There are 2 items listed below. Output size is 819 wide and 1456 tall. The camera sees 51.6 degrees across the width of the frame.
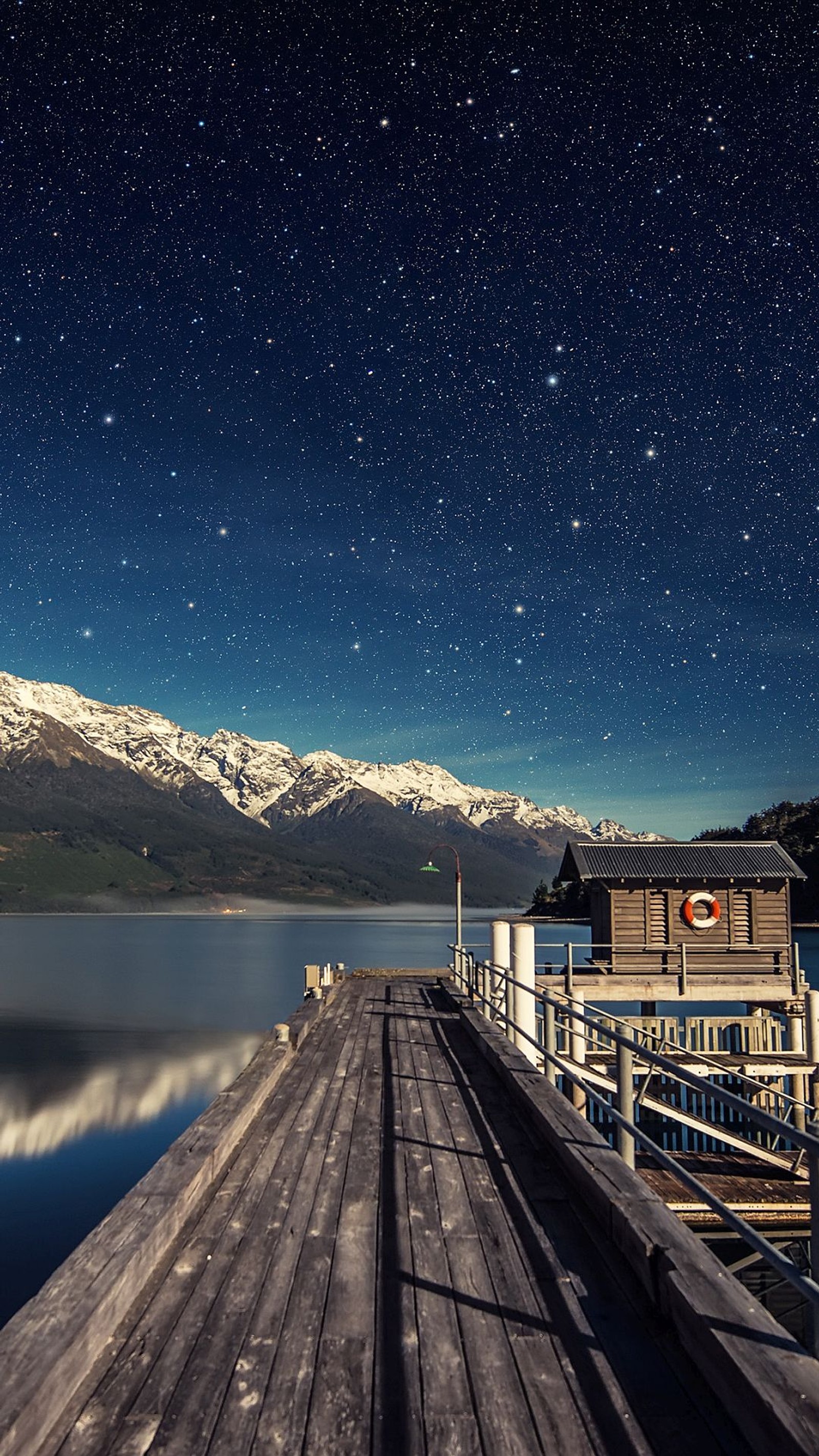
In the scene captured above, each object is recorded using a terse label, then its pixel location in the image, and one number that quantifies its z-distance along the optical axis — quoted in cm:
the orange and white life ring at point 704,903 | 2923
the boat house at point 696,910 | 2903
